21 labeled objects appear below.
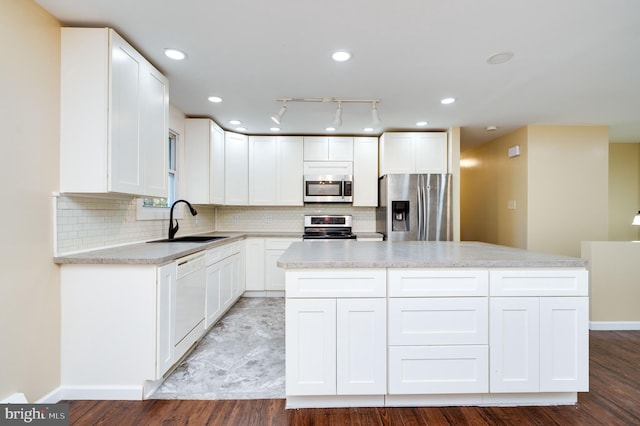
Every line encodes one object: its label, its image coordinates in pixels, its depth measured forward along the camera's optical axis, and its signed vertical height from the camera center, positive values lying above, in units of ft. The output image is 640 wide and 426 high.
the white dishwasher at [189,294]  7.22 -2.19
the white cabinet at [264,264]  13.61 -2.38
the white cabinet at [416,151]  13.38 +2.83
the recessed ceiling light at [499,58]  7.06 +3.82
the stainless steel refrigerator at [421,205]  12.89 +0.36
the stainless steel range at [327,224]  14.69 -0.55
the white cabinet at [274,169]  14.32 +2.14
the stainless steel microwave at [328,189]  14.11 +1.16
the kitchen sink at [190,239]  9.90 -0.96
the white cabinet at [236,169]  13.61 +2.07
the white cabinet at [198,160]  12.09 +2.18
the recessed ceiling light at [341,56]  7.03 +3.84
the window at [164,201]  9.16 +0.38
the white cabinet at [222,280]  9.45 -2.49
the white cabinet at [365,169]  14.32 +2.15
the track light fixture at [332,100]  9.77 +3.79
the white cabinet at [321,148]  14.32 +3.17
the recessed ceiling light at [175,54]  7.05 +3.88
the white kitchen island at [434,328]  5.79 -2.29
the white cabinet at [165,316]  6.30 -2.30
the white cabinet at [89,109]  6.15 +2.18
